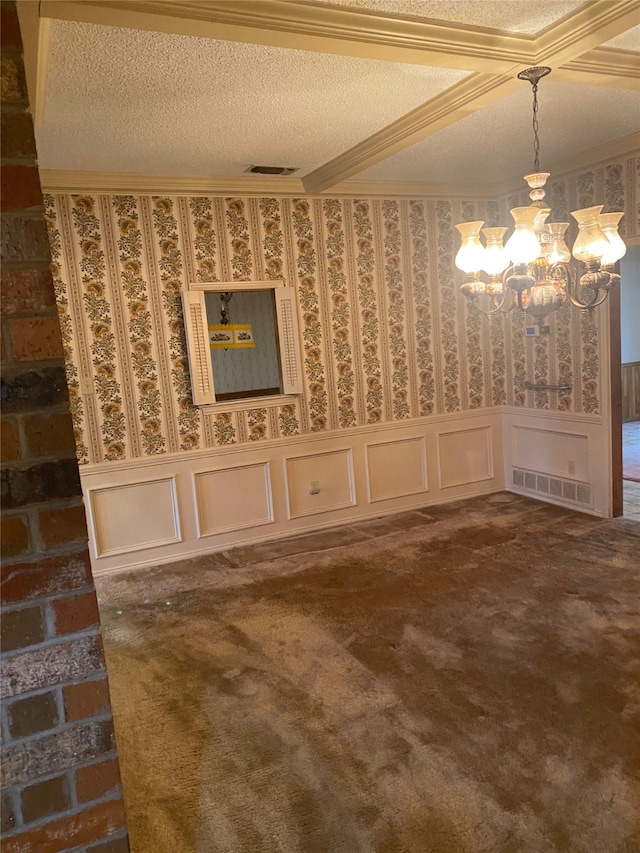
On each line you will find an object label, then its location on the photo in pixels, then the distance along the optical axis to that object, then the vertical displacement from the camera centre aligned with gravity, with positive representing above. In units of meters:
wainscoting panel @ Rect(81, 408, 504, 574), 4.26 -1.11
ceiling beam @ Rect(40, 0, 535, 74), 1.98 +1.08
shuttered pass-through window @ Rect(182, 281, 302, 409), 4.33 +0.03
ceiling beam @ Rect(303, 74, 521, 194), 2.83 +1.08
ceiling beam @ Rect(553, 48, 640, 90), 2.66 +1.09
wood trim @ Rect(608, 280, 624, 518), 4.48 -0.66
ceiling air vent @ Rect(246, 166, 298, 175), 4.10 +1.15
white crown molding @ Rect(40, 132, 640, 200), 3.94 +1.10
